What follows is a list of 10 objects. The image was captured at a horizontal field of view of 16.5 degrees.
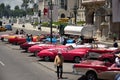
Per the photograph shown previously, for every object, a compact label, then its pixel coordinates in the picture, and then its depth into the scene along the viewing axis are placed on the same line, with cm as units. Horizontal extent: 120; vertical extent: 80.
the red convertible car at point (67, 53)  2887
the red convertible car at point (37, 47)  3288
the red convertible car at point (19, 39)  4492
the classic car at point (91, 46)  3063
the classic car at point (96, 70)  1966
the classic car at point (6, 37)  4858
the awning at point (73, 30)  4936
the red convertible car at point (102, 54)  2595
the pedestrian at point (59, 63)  2134
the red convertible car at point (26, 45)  3698
